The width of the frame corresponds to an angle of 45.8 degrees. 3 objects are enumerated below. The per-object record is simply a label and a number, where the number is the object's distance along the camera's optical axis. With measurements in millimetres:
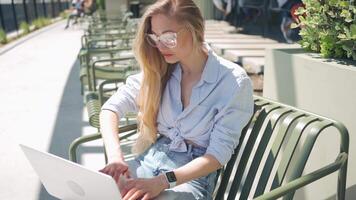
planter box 1896
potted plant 2021
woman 1668
